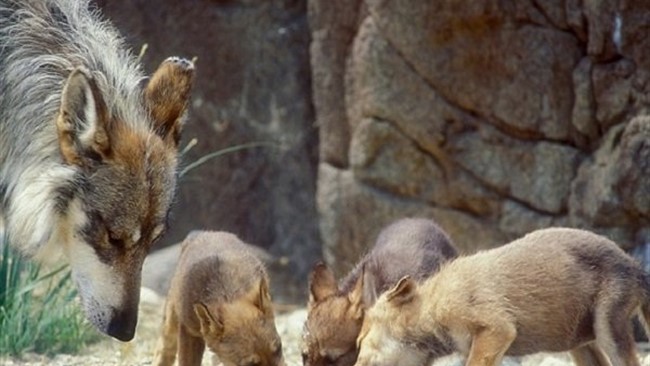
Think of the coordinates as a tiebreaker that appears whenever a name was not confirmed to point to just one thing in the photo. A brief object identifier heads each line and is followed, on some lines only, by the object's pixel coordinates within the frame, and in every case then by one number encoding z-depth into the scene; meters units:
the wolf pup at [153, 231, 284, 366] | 13.64
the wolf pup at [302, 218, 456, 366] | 13.49
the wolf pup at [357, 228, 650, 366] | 12.57
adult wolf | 13.24
